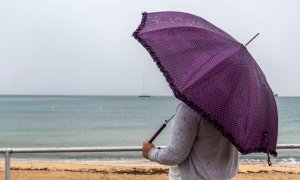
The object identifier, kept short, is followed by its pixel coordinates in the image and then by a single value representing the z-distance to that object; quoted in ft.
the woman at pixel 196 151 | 8.91
